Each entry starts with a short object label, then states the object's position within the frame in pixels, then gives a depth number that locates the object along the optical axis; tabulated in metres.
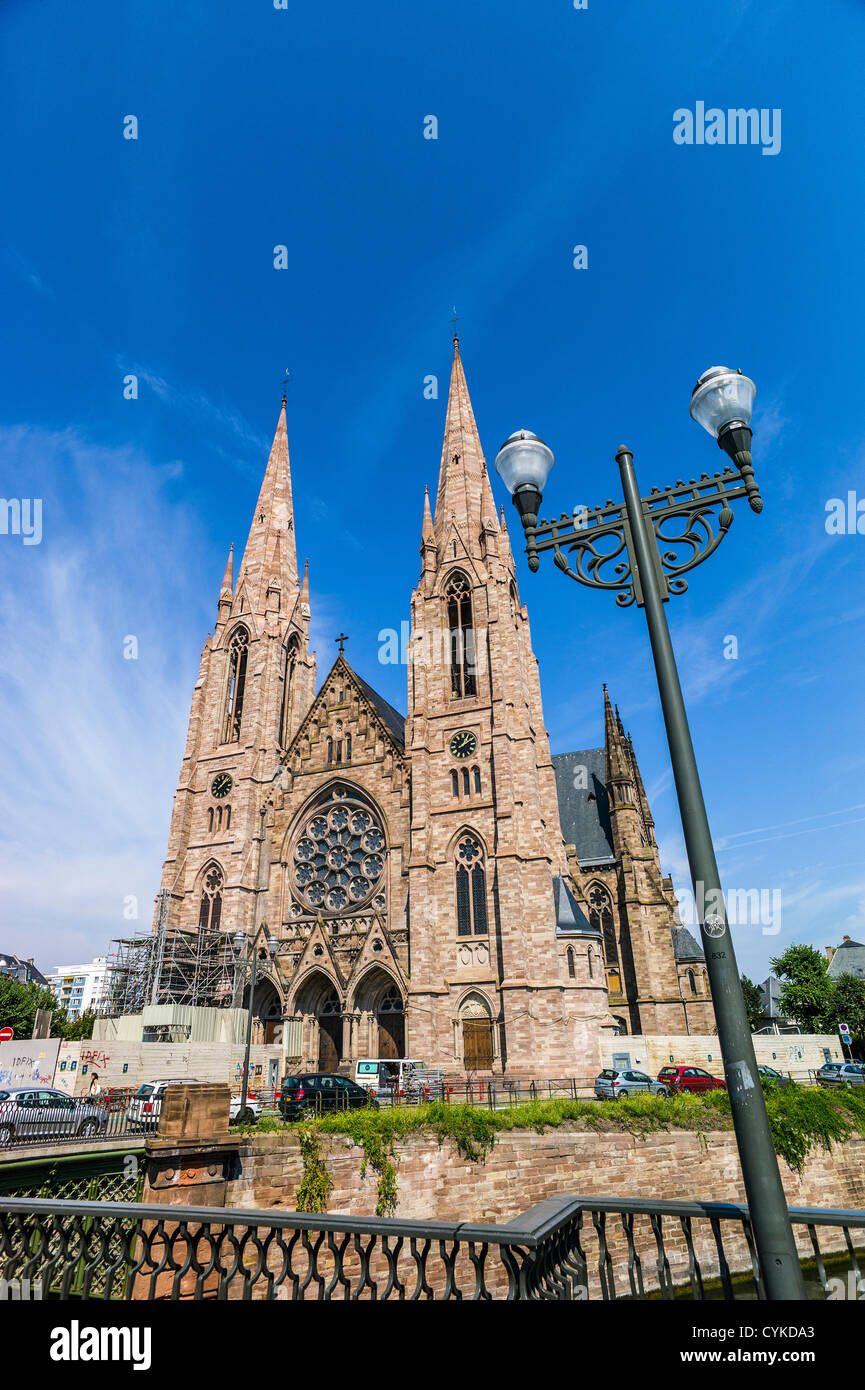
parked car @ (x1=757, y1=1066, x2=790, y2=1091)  23.53
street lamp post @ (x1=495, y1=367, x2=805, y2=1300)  3.96
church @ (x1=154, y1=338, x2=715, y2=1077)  29.39
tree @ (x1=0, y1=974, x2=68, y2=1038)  56.78
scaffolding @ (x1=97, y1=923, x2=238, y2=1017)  33.00
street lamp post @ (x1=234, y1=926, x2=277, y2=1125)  18.02
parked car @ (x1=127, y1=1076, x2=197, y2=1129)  20.64
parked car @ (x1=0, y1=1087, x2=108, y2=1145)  19.38
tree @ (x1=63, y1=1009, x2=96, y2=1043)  62.26
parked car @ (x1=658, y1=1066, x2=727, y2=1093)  25.83
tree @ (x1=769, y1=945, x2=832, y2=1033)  53.09
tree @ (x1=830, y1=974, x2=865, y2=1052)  50.47
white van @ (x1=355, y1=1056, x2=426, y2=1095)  25.03
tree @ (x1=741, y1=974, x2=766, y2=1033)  67.20
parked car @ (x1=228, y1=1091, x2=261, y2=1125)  20.75
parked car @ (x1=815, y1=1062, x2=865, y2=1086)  29.36
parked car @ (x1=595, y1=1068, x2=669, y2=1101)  23.73
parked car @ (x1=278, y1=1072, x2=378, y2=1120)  20.17
